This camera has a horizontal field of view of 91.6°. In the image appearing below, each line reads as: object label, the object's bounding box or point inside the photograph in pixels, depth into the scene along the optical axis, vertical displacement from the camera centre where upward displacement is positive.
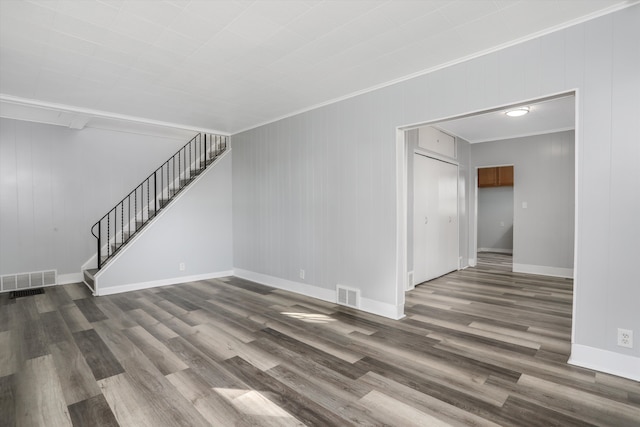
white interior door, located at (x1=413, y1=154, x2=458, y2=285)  5.46 -0.23
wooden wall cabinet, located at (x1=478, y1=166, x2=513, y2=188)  9.11 +0.87
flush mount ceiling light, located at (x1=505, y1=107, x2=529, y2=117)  4.79 +1.47
